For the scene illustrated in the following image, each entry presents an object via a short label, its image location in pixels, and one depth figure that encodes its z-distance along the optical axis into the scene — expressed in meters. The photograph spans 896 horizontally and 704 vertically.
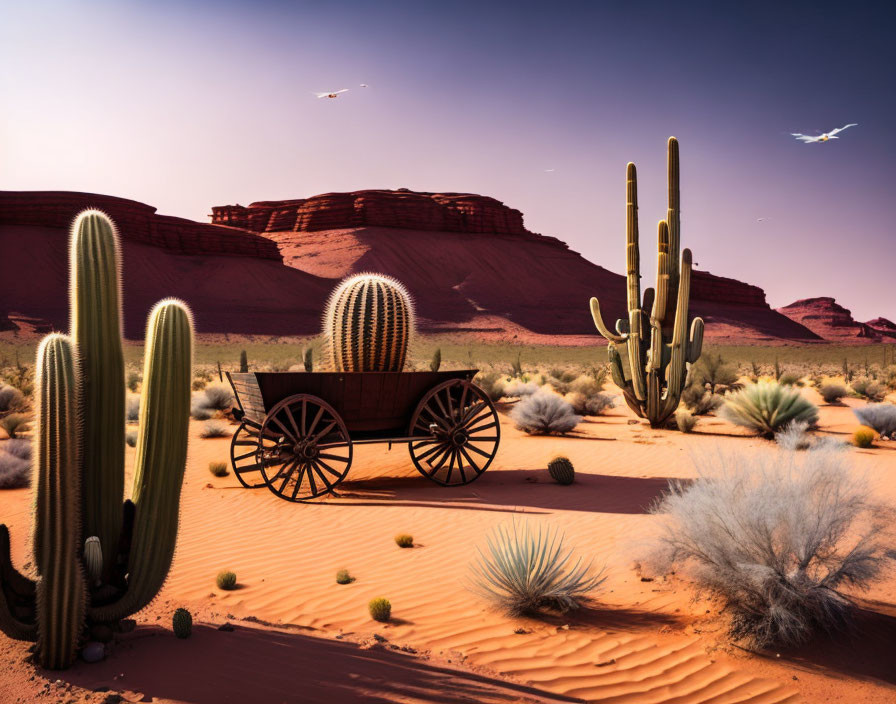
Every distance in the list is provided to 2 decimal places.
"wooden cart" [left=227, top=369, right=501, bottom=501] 8.77
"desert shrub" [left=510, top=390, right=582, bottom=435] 15.02
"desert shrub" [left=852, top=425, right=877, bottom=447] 13.09
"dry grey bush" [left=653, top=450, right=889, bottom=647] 4.59
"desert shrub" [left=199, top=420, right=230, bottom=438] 14.48
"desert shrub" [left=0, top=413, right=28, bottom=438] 13.28
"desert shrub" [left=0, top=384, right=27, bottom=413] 16.19
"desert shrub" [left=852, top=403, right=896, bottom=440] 14.16
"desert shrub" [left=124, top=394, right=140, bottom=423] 15.90
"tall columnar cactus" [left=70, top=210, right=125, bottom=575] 4.38
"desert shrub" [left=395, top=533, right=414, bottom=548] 7.08
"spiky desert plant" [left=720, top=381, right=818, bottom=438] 14.20
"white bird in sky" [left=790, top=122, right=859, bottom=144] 10.34
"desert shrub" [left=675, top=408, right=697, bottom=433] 15.31
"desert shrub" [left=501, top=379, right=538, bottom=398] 20.55
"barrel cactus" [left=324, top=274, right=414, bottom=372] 9.63
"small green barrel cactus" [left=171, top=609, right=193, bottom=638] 4.38
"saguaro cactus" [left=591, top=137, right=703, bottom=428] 14.46
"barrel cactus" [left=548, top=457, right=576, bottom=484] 10.10
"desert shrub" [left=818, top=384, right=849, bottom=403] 20.56
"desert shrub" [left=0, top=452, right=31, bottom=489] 9.75
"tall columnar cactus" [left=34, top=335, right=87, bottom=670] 3.85
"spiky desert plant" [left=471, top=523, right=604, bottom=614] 5.21
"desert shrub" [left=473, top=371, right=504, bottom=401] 20.04
